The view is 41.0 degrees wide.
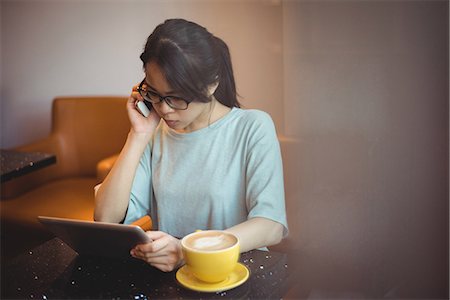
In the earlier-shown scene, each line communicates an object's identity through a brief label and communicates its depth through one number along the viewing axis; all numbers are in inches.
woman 40.9
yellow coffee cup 31.6
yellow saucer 32.6
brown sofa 82.6
